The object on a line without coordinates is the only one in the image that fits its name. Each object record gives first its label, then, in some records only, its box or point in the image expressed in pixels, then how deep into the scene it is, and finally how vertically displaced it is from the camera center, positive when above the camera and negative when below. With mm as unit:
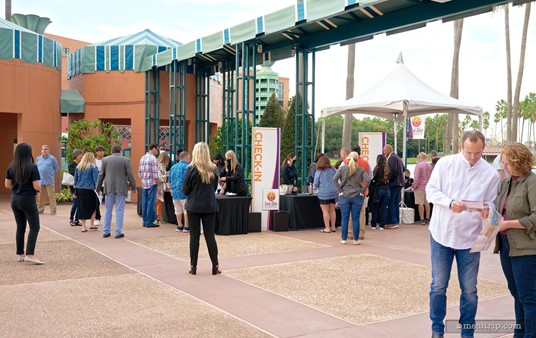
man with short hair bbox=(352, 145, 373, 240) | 10508 -902
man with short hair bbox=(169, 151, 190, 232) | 11320 -547
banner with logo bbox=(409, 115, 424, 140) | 24288 +1478
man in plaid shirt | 12273 -545
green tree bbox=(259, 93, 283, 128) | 28031 +2260
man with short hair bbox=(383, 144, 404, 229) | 12773 -555
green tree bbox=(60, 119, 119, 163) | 18531 +799
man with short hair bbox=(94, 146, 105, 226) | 12000 +20
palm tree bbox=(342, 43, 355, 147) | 25406 +3382
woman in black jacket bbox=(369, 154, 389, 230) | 12391 -721
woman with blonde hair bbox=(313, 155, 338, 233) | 11664 -532
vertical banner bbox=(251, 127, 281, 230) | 11805 -191
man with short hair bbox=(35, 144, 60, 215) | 14164 -315
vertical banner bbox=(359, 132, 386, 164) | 14977 +445
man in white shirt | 4320 -454
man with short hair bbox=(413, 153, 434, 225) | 13562 -540
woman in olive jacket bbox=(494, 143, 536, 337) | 4215 -513
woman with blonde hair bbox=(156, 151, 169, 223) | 12780 -403
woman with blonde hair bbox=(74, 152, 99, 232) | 11164 -567
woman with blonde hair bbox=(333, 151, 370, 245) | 9789 -482
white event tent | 13609 +1510
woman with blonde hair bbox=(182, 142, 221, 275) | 7363 -545
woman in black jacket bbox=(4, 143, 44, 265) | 7773 -398
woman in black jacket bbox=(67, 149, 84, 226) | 12477 -1120
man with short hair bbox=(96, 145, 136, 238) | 10617 -473
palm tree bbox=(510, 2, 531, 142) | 37375 +6815
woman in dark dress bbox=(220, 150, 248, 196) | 11531 -357
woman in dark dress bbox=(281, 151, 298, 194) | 13320 -282
